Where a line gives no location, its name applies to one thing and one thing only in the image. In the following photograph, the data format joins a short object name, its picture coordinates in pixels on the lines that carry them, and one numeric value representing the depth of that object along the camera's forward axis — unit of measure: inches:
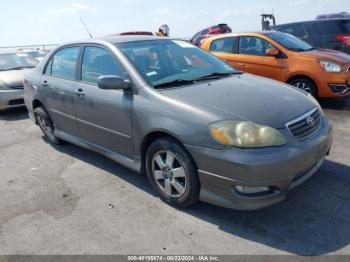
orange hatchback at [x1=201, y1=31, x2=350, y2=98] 240.2
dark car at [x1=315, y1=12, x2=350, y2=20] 590.8
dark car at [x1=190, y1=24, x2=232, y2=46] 666.8
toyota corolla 108.1
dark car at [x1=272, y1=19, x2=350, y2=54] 343.9
